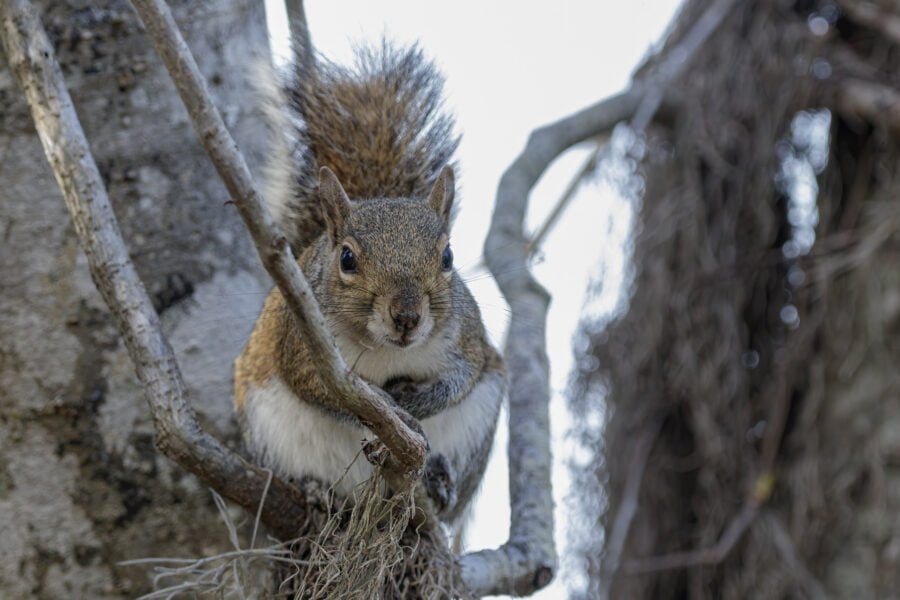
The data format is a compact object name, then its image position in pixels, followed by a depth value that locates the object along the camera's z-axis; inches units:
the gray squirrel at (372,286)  154.6
